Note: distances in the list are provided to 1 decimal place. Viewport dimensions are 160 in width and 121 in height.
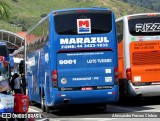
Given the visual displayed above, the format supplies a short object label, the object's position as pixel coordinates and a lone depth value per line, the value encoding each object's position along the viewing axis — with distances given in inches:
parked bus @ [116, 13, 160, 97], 804.6
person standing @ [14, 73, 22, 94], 960.8
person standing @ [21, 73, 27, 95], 1080.8
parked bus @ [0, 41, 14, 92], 580.3
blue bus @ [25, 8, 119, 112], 665.0
